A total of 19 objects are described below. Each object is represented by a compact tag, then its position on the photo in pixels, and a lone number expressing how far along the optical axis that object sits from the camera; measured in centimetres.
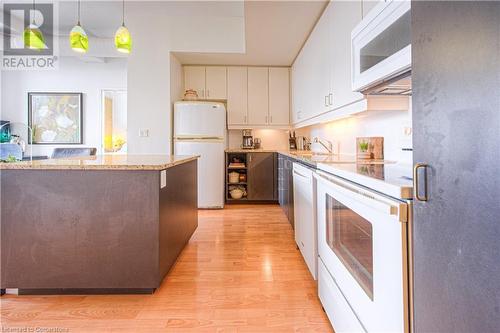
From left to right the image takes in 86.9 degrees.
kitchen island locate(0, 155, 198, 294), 166
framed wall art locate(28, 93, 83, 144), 508
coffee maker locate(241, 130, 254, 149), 473
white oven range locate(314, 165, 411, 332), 80
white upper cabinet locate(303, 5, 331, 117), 257
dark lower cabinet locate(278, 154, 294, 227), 286
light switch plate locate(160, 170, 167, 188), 174
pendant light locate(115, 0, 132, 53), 251
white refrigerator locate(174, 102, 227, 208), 401
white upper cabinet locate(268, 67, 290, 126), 465
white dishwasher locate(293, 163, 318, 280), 177
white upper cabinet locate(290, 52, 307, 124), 363
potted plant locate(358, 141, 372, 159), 208
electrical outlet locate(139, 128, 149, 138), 390
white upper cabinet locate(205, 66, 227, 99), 456
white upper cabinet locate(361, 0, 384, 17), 162
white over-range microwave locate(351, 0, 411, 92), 112
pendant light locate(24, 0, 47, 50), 247
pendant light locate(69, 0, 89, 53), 245
